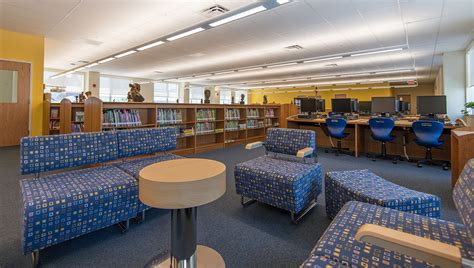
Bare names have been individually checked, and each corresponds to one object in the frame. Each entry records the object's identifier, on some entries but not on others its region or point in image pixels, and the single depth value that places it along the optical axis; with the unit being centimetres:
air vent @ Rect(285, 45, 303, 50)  717
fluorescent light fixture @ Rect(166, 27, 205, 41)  533
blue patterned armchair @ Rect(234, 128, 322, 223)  221
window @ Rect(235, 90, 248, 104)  2125
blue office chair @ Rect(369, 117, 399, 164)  471
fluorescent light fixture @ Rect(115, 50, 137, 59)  755
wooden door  596
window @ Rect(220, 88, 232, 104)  1975
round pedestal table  123
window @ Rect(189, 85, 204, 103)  1723
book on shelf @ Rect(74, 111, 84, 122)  496
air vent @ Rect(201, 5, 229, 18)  445
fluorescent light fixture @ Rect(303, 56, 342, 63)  819
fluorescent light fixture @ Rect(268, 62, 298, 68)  931
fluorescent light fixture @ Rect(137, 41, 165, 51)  652
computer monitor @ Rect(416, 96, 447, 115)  497
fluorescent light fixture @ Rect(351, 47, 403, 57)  713
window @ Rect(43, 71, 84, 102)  1196
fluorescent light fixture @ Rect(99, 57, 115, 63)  860
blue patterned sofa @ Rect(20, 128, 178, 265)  161
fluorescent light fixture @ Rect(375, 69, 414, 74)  1098
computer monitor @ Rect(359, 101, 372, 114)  810
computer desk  474
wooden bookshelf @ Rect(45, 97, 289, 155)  420
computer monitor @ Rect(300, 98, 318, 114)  664
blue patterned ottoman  176
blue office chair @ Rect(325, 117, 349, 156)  530
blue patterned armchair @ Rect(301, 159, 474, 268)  103
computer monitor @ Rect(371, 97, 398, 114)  565
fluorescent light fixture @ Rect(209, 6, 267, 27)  420
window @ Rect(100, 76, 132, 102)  1323
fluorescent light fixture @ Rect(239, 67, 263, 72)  1050
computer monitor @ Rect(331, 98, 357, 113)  623
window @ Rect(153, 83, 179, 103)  1552
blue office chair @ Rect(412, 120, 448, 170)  416
